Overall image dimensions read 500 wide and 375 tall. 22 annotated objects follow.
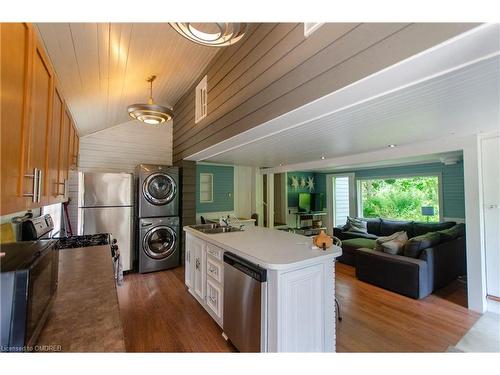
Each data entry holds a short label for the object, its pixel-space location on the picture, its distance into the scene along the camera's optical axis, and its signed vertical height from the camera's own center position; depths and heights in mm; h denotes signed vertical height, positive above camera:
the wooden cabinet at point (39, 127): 866 +301
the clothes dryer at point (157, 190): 4047 +67
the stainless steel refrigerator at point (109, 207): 3660 -226
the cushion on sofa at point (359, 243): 4405 -1037
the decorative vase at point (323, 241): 1951 -433
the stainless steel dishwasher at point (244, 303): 1693 -930
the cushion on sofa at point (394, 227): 5125 -815
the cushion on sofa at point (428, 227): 4539 -735
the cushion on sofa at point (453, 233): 3576 -684
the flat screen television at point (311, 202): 7265 -296
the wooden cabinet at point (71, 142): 1920 +484
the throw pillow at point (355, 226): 5557 -846
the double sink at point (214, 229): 2904 -495
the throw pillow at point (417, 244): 3232 -769
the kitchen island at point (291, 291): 1597 -778
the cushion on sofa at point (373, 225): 5621 -837
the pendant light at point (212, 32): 1087 +893
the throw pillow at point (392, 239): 3640 -778
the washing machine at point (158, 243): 4047 -956
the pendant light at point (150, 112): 2564 +988
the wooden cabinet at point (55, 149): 1175 +257
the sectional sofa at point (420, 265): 3076 -1102
